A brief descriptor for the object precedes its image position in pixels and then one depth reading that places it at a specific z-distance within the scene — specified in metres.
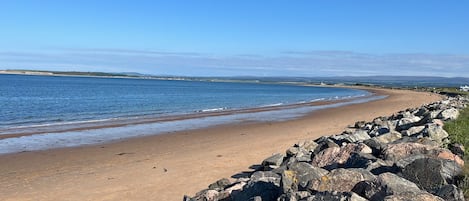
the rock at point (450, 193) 4.88
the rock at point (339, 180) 5.36
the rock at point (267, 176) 6.29
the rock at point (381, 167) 6.43
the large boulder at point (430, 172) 5.67
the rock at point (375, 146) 8.05
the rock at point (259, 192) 5.82
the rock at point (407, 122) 13.27
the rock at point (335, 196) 4.66
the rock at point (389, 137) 9.95
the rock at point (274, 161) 9.30
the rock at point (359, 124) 18.01
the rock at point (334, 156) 7.64
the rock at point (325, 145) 9.43
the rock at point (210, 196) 6.34
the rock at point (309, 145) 10.30
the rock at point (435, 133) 9.51
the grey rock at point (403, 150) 7.38
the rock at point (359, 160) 6.91
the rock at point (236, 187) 6.52
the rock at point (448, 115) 13.99
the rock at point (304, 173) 5.70
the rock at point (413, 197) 4.49
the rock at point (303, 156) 8.58
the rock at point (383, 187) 4.96
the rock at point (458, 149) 7.86
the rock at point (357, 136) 10.62
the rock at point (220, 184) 7.30
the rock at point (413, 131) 10.74
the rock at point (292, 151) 9.64
